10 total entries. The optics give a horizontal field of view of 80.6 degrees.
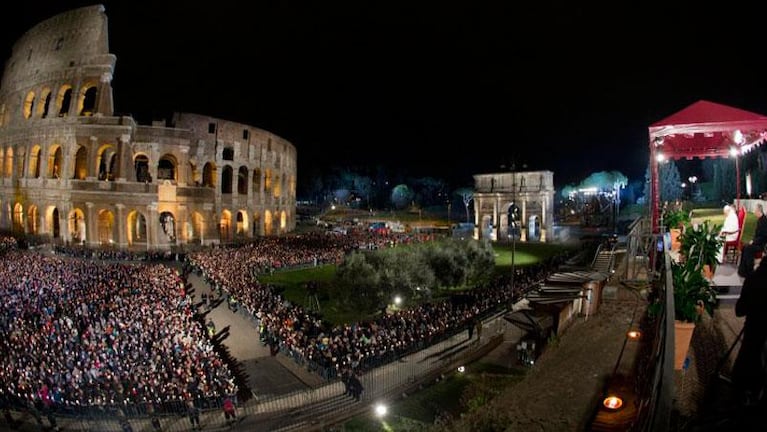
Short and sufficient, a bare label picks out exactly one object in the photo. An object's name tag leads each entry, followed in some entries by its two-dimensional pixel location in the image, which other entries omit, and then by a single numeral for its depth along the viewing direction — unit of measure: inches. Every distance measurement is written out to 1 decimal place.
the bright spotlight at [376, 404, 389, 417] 559.4
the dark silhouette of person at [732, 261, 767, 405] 153.2
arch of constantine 2346.2
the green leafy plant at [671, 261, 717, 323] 237.6
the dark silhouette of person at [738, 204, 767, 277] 291.1
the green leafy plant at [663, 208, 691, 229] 560.7
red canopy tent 470.6
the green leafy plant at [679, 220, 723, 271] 333.0
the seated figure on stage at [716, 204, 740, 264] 436.9
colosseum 1542.8
